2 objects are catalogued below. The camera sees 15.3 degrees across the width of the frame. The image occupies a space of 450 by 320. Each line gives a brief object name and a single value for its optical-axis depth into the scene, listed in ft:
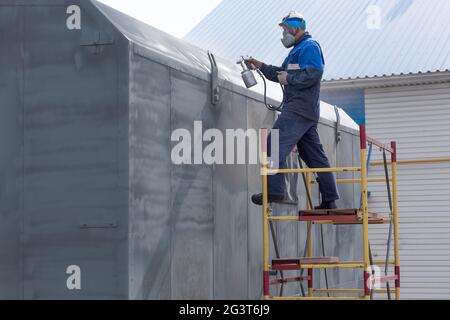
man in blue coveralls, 49.54
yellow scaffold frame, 46.63
